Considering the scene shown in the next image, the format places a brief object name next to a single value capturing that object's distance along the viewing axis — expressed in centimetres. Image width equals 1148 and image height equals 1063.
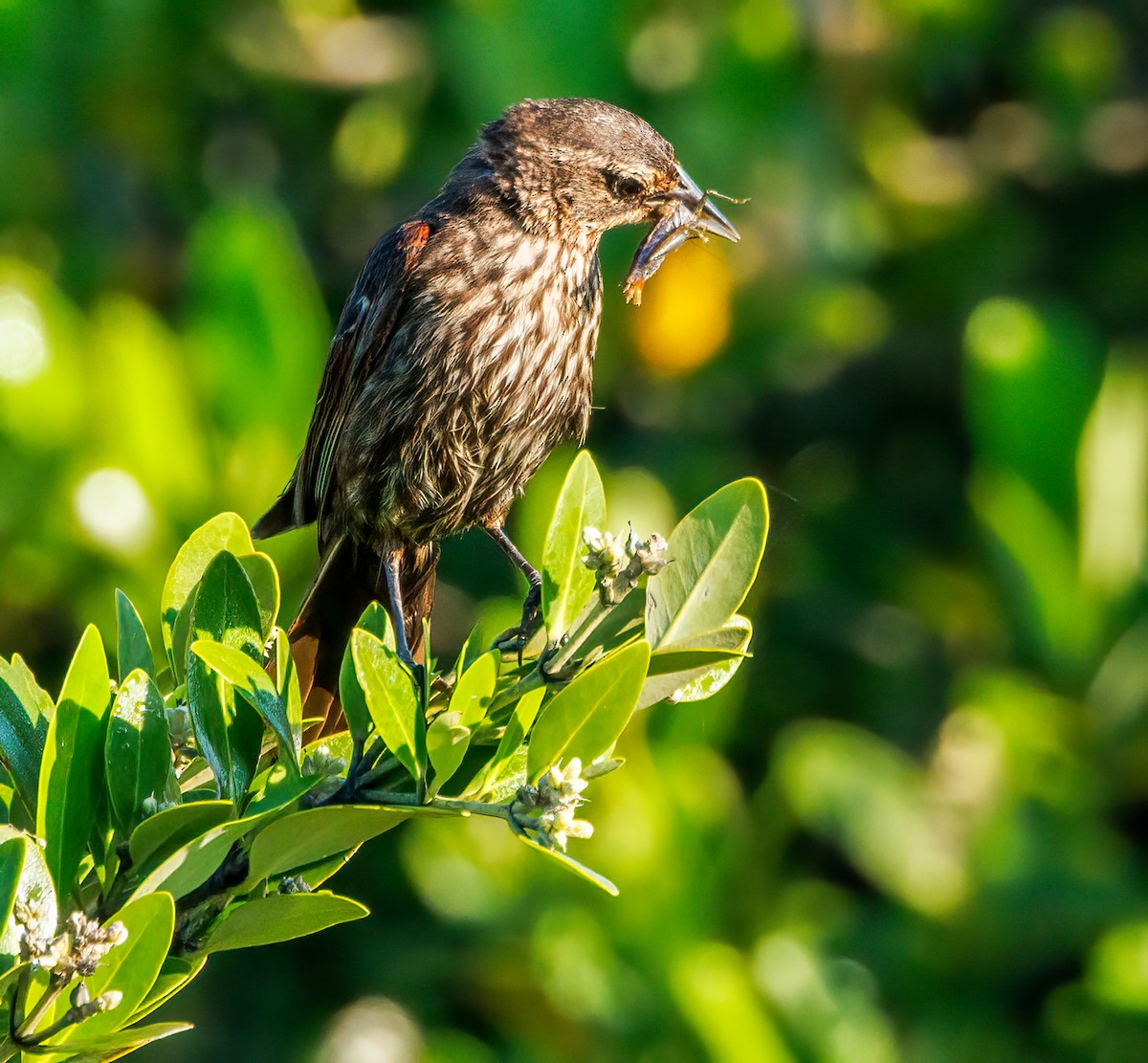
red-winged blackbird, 705
